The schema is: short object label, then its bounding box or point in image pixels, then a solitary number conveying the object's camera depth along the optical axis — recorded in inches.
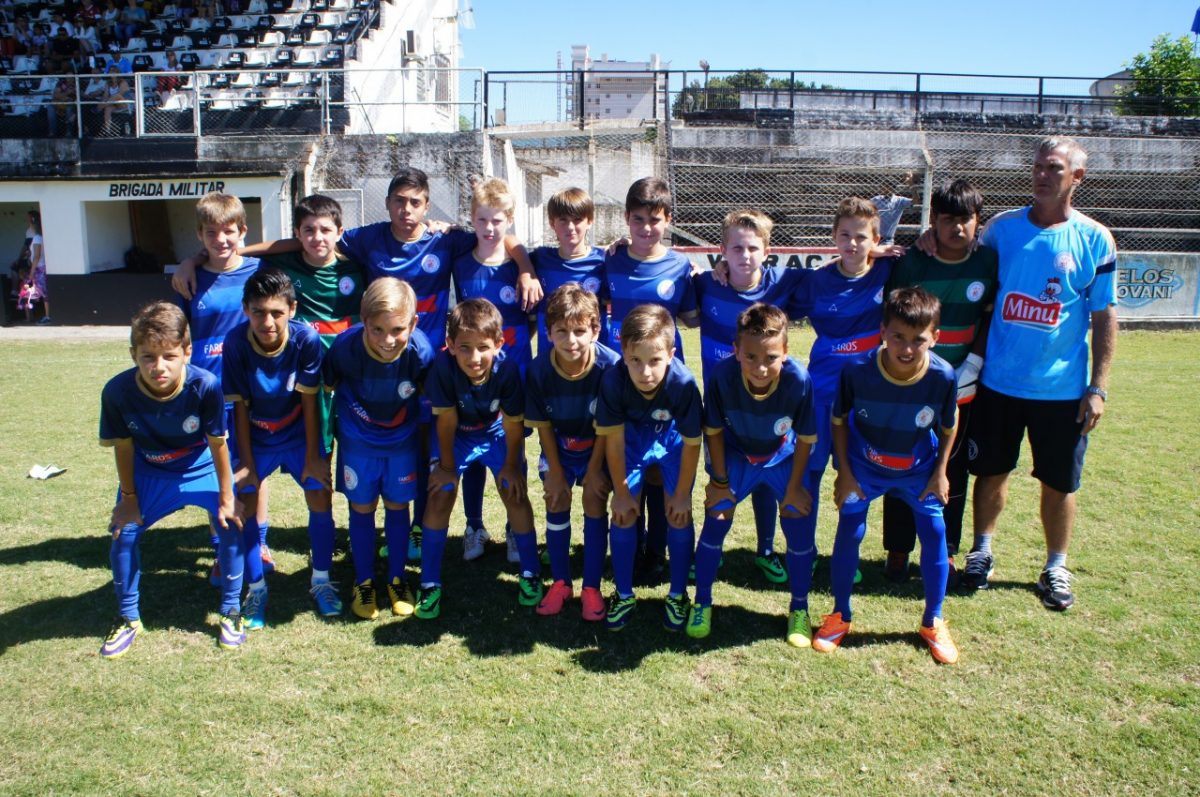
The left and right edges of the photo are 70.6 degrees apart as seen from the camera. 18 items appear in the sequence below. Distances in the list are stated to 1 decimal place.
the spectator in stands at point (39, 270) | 598.9
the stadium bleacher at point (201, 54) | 633.0
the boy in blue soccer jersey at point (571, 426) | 140.3
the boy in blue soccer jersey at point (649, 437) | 134.8
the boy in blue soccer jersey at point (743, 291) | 154.5
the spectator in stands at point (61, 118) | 636.1
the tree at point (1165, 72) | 962.7
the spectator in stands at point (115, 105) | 613.9
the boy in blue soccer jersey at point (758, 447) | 135.9
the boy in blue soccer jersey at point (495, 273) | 167.2
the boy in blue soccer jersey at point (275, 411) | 148.2
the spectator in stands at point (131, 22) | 775.7
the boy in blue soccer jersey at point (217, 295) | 162.9
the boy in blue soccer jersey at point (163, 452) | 134.5
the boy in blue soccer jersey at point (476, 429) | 143.3
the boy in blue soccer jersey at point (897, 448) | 134.9
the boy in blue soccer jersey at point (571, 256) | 164.9
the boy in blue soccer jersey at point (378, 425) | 146.6
